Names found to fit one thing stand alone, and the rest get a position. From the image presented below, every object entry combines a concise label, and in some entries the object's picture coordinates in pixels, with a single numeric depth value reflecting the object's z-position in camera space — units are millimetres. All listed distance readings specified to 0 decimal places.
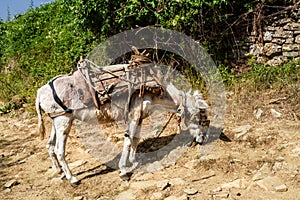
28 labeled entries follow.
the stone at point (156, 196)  4387
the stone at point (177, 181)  4707
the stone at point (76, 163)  5827
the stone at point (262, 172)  4458
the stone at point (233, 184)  4398
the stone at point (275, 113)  6254
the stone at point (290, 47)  7590
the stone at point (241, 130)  5904
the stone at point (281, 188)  4121
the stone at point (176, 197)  4257
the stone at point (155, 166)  5312
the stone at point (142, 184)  4766
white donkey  4984
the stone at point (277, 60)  7781
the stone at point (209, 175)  4789
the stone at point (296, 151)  4870
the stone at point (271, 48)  7785
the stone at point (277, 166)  4579
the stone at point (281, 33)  7638
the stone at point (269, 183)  4219
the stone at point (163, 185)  4602
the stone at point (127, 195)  4539
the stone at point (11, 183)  5311
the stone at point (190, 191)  4375
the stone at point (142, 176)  5059
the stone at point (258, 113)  6420
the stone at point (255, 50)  7957
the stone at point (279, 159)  4804
